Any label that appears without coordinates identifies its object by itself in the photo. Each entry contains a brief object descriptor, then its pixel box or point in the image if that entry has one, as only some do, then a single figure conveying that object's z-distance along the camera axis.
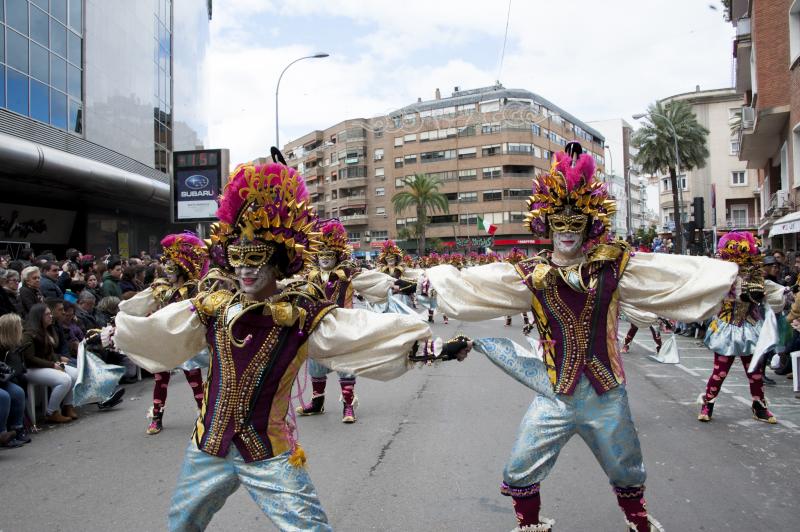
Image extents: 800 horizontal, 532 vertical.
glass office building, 18.47
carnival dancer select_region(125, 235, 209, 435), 6.91
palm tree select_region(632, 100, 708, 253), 41.69
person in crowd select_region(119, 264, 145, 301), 11.95
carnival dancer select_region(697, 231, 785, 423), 7.06
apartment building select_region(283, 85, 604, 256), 67.25
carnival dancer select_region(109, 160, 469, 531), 2.94
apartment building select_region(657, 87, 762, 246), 57.56
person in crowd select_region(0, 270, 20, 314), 8.12
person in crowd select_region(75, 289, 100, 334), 9.42
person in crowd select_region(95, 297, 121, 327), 10.27
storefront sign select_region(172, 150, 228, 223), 22.44
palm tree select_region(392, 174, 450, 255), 59.84
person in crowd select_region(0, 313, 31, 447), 6.52
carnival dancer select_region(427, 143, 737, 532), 3.61
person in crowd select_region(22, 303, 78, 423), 7.46
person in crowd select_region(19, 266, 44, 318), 8.66
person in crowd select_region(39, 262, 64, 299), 9.99
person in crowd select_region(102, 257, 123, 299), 11.46
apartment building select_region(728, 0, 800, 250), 17.48
